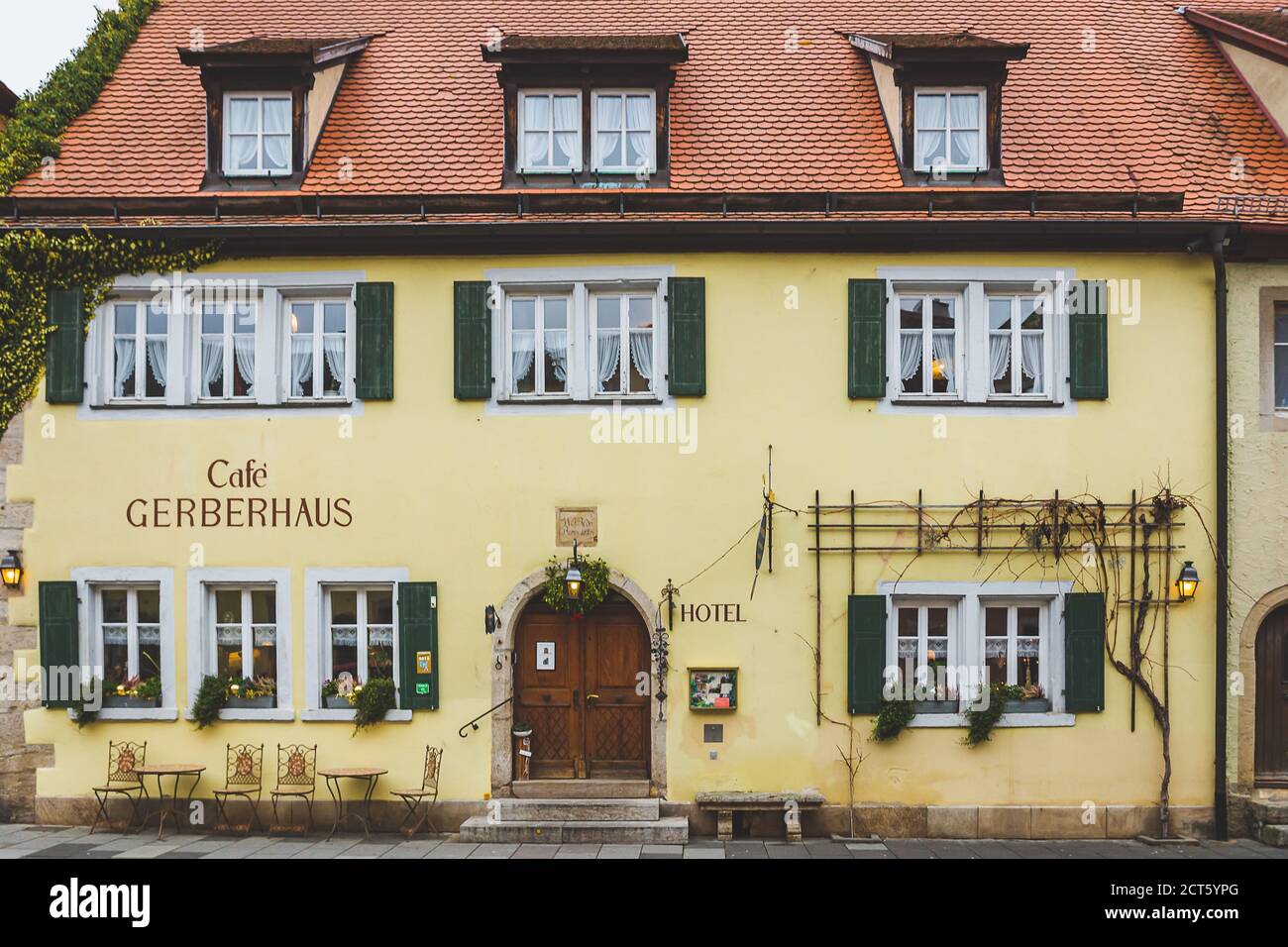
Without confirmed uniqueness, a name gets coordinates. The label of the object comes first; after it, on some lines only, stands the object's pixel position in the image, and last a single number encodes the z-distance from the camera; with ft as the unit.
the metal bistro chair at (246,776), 38.14
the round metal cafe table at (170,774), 37.14
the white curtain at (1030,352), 38.96
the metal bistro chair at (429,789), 37.86
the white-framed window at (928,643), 38.47
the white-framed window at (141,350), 39.24
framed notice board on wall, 37.93
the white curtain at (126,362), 39.45
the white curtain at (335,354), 39.37
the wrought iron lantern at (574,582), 37.11
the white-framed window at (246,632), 38.91
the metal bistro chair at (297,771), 38.09
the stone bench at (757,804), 36.81
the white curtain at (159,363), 39.40
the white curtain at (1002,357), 38.91
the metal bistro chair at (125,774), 38.19
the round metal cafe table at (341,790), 37.49
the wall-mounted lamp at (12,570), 38.32
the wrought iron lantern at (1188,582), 37.19
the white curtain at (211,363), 39.24
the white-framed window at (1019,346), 38.75
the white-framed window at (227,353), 39.19
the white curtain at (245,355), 39.32
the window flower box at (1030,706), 38.22
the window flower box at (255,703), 38.63
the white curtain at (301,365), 39.27
